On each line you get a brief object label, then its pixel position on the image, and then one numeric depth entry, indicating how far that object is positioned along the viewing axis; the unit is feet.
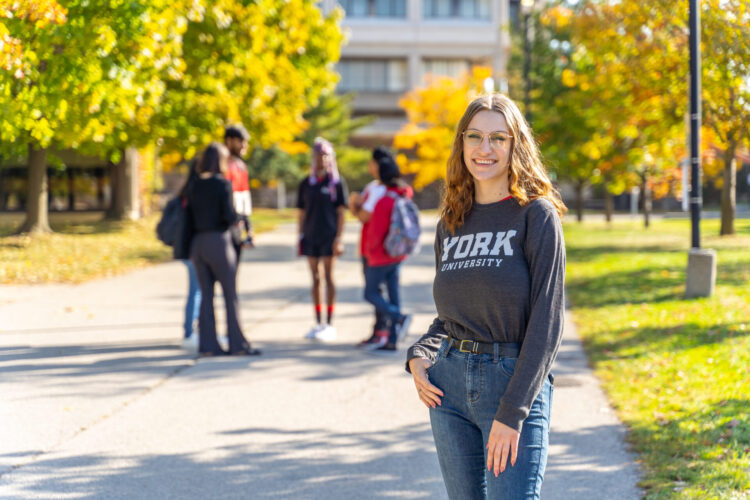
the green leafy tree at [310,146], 139.44
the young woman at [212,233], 26.40
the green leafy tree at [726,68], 31.94
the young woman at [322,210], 29.60
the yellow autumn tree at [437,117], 136.87
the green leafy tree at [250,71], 63.77
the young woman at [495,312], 8.48
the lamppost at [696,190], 33.94
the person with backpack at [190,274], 28.58
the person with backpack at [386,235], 27.63
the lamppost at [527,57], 81.39
